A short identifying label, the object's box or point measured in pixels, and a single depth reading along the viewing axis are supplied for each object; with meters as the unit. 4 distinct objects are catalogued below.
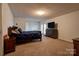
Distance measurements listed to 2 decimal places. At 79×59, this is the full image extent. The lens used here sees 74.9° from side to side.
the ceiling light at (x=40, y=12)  1.48
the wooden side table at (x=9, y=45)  1.50
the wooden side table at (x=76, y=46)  1.23
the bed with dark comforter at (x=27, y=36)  1.57
